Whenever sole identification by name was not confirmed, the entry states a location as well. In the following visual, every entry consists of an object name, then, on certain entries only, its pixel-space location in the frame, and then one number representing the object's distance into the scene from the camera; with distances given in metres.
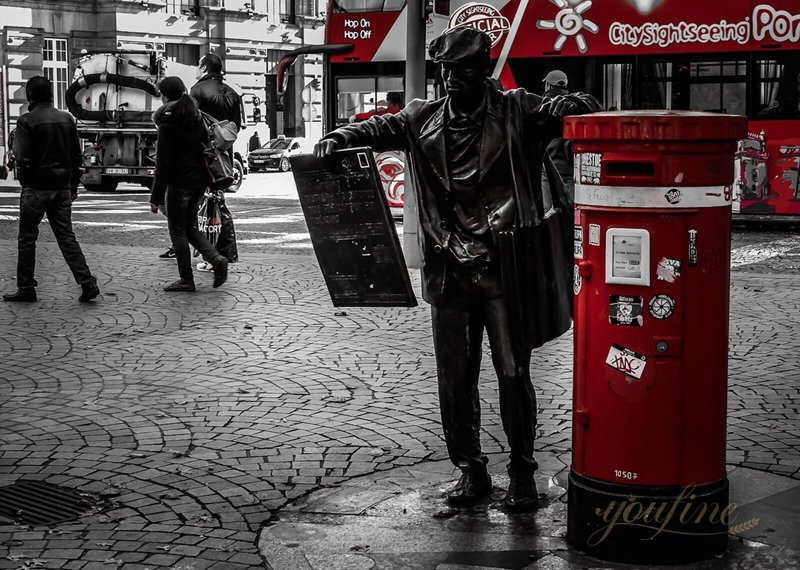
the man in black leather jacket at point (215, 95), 13.45
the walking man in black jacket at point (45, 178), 10.23
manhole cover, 4.72
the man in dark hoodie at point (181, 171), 10.75
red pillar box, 4.05
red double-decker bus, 16.77
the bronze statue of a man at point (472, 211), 4.57
